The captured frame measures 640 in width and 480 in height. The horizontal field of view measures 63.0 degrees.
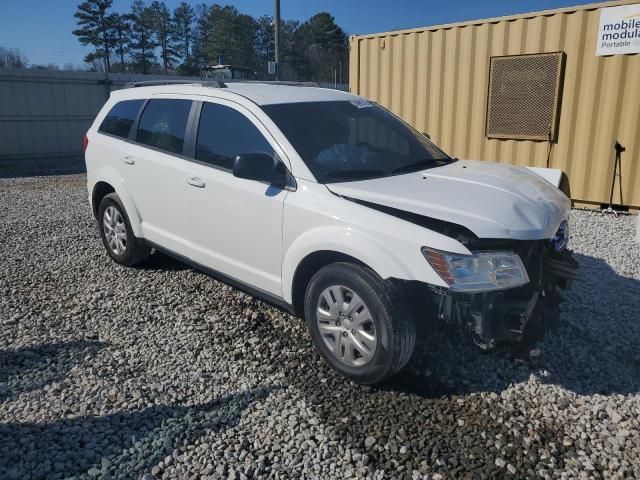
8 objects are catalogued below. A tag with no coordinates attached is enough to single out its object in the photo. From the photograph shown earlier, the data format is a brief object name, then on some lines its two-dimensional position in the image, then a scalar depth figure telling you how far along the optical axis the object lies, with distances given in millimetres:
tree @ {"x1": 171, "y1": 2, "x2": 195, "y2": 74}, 55875
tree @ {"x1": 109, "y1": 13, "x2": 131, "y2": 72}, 52062
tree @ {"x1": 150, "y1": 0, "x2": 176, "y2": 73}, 55062
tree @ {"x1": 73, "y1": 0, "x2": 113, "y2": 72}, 51156
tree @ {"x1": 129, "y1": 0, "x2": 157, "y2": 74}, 53188
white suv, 2939
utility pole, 20422
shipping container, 7301
